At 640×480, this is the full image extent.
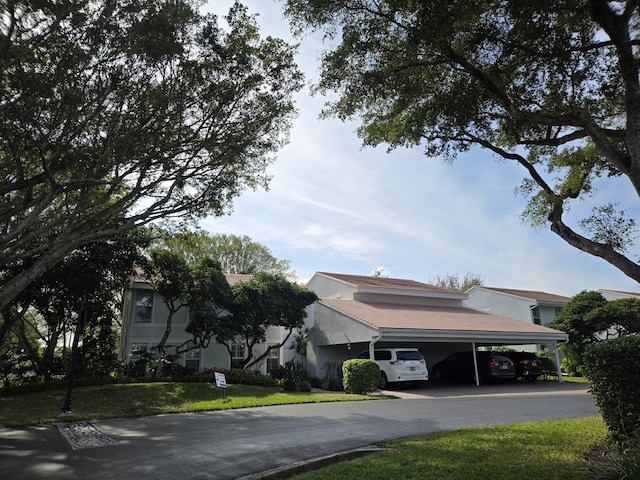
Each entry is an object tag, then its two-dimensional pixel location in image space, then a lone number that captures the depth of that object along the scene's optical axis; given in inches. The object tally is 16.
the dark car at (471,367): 799.1
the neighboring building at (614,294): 1391.5
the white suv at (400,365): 708.0
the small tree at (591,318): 952.3
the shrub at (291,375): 696.6
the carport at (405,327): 730.8
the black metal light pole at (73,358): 453.7
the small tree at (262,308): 815.7
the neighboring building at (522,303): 1242.6
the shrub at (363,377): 653.3
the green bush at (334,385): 732.7
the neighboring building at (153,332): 870.4
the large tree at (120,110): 407.5
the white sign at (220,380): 542.7
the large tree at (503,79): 319.0
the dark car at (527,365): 855.7
